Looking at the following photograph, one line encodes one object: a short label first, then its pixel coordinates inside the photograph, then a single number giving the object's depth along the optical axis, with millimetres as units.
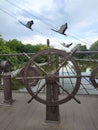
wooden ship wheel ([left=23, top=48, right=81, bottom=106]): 1044
